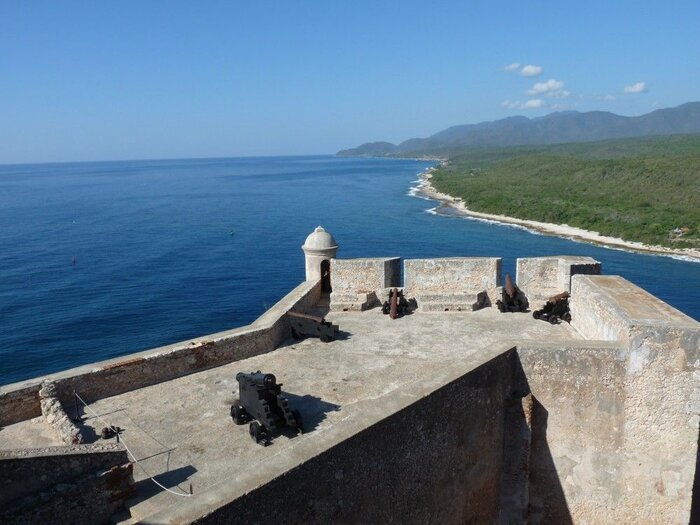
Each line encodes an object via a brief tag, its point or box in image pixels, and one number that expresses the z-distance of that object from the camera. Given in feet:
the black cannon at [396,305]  41.31
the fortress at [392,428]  18.45
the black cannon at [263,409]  24.25
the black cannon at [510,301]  41.83
